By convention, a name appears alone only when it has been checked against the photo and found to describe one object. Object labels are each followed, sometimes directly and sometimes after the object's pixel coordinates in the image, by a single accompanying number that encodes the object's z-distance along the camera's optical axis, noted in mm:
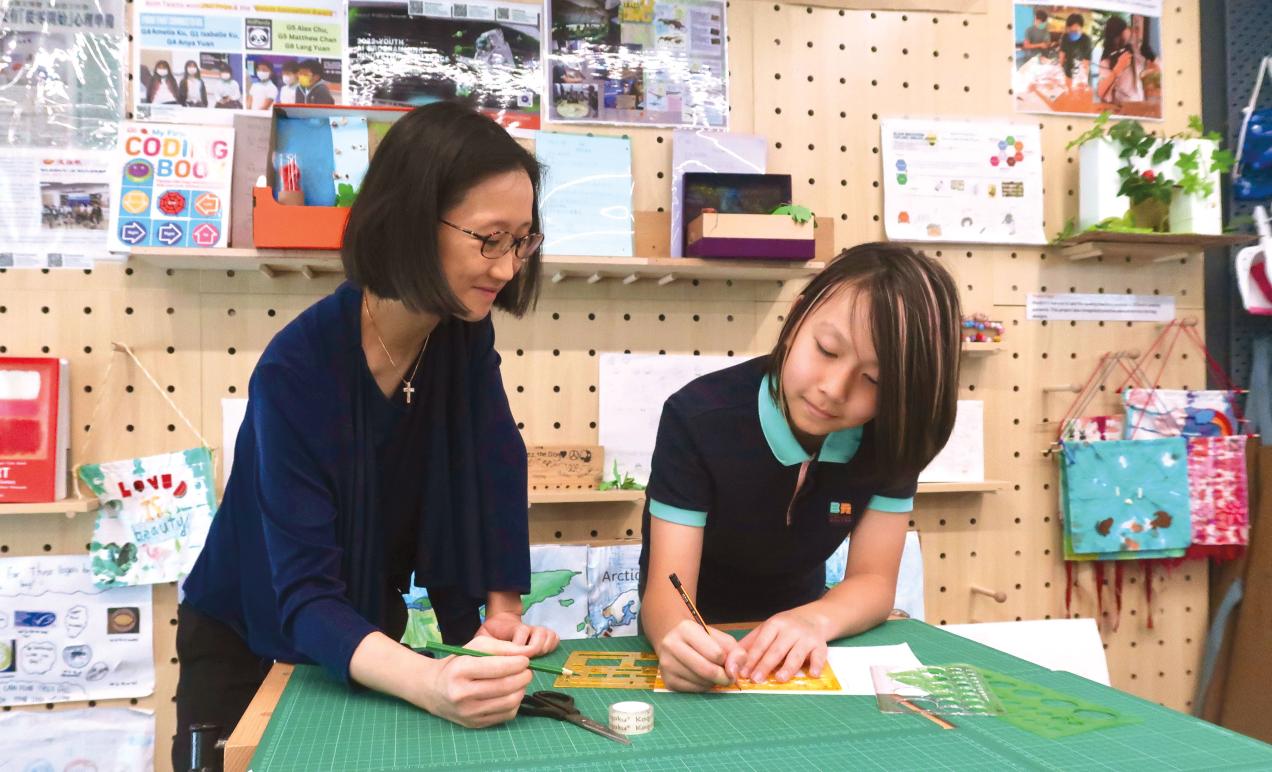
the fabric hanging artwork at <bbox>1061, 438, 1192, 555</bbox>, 2195
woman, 887
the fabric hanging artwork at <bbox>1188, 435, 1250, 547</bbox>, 2225
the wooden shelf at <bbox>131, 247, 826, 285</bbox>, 1739
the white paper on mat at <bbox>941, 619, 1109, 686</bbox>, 2109
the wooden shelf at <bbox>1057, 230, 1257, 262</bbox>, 2107
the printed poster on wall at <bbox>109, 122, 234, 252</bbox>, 1788
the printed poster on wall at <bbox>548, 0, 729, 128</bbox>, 2035
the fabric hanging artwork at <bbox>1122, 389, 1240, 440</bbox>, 2250
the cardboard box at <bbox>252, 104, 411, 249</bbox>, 1700
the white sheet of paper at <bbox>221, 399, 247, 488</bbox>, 1906
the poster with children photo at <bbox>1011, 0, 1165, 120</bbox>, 2270
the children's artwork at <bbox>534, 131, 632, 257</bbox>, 1931
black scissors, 797
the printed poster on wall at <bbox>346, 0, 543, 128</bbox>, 1945
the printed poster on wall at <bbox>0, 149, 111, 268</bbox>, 1855
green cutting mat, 715
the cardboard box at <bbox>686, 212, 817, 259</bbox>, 1840
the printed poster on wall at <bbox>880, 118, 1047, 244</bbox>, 2186
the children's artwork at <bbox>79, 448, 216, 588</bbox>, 1848
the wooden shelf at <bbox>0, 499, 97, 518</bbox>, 1724
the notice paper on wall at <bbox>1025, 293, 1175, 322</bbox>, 2275
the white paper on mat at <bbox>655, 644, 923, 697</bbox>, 926
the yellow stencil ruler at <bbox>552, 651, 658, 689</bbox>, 931
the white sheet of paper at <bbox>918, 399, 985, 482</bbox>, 2182
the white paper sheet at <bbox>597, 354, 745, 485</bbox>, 2049
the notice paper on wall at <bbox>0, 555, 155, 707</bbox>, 1834
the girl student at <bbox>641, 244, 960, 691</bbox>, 979
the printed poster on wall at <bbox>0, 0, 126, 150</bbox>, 1858
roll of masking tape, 785
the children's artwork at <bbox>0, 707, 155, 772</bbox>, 1825
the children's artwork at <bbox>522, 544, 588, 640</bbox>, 1941
